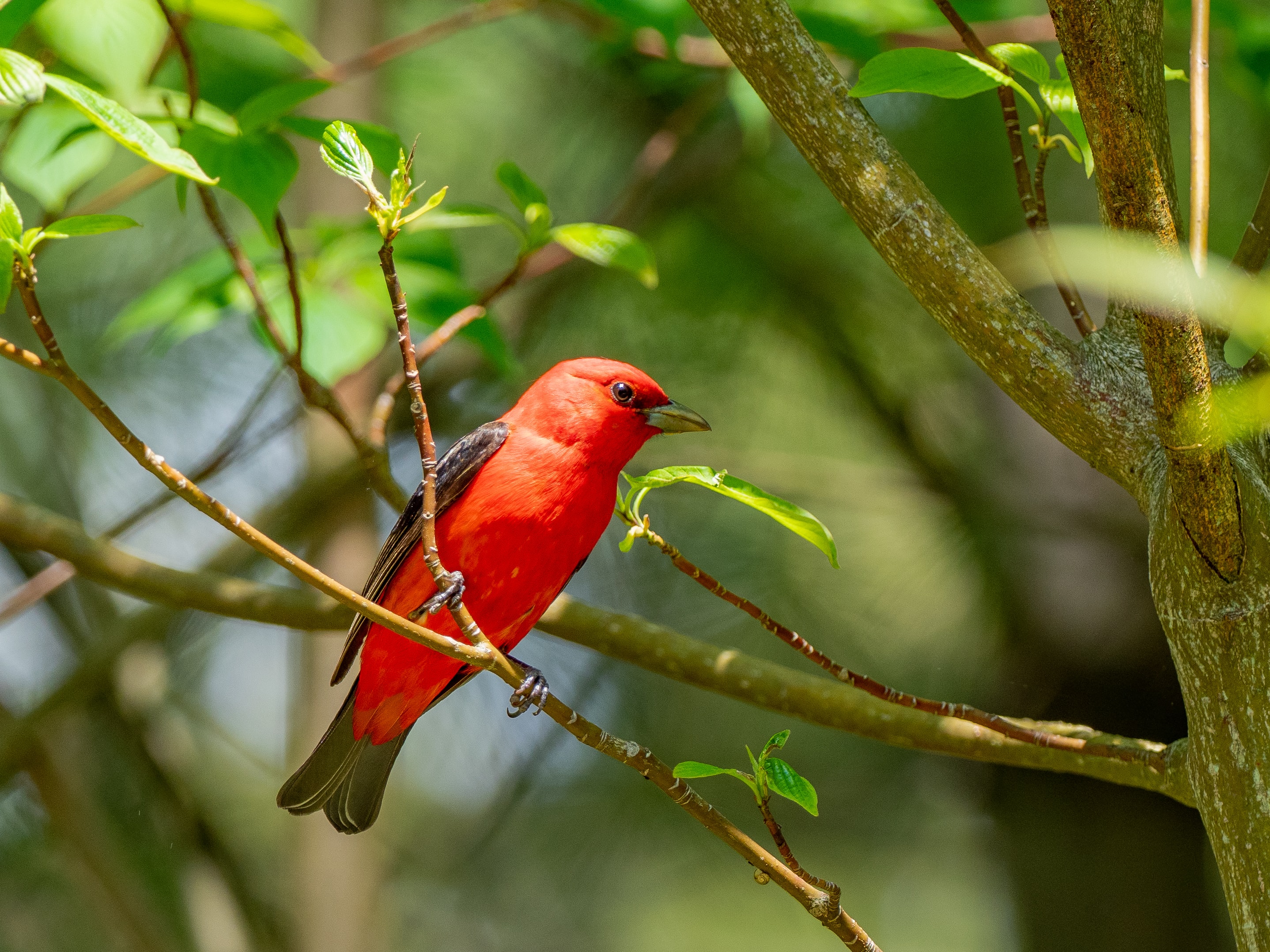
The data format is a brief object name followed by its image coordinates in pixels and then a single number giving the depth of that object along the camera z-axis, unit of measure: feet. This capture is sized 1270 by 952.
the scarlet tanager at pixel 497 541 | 17.58
